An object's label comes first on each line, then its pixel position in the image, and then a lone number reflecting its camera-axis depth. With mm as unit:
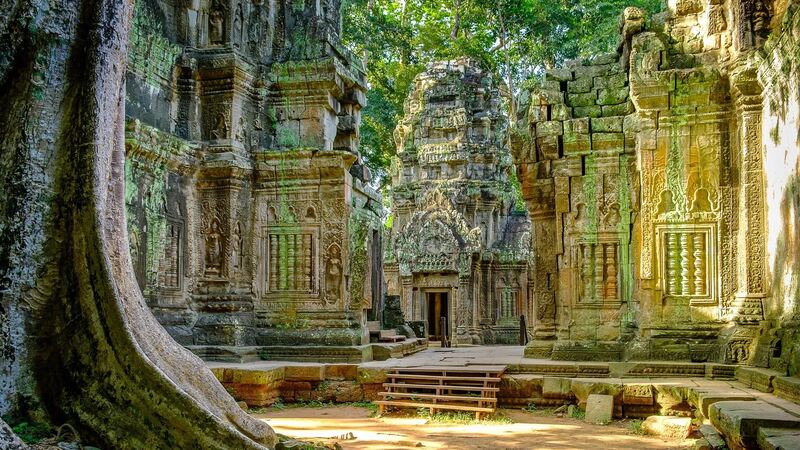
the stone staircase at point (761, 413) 4977
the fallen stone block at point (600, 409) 8180
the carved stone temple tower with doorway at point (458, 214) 21953
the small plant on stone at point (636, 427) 7662
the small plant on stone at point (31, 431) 3713
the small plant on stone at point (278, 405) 9367
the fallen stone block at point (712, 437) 5866
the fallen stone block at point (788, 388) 6159
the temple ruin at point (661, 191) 8766
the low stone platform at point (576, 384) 7016
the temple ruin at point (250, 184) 10399
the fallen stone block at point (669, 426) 7316
